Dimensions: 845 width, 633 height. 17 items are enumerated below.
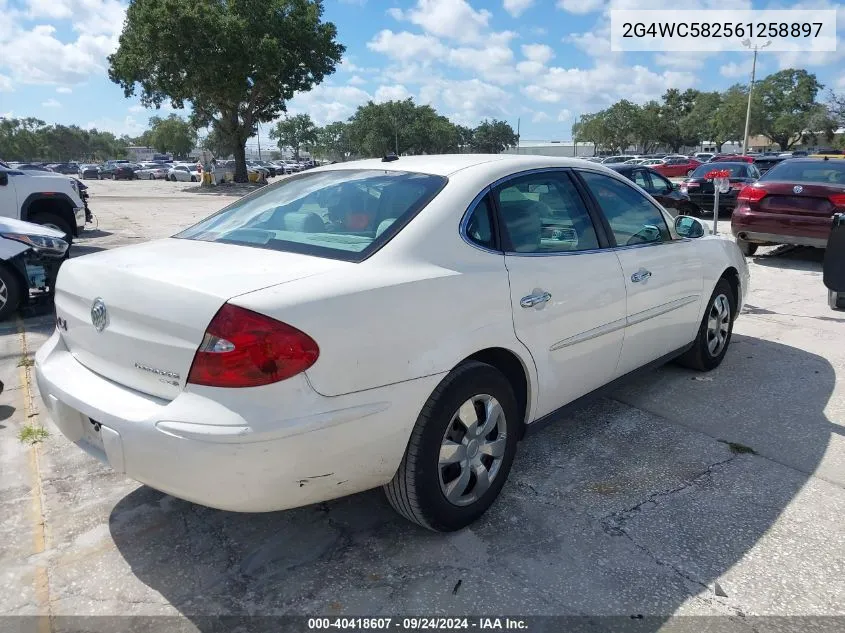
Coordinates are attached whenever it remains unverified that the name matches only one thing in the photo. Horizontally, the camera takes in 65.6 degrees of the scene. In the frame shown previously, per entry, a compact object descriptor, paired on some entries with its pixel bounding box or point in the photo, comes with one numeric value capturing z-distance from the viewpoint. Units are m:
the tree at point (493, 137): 88.71
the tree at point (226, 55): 31.03
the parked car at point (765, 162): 26.44
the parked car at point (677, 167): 36.19
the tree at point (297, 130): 101.31
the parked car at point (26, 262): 6.26
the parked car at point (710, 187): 14.48
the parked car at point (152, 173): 55.69
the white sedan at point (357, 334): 2.19
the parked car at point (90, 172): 57.09
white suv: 9.44
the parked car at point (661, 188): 13.27
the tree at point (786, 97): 68.81
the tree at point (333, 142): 97.46
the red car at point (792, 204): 8.55
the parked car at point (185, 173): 49.66
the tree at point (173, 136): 98.00
